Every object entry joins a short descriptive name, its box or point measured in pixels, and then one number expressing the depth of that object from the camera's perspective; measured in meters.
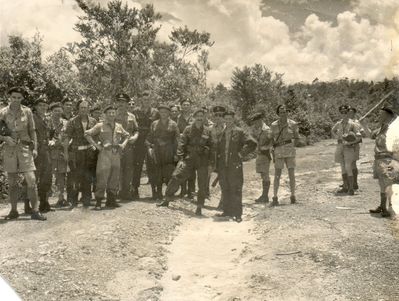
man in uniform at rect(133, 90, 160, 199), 8.95
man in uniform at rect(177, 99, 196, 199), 9.43
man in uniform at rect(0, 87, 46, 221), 6.50
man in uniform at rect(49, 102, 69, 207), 7.86
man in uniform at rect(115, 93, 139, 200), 8.23
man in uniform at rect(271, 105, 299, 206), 8.48
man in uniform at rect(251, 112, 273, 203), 9.20
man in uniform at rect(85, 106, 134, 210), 7.67
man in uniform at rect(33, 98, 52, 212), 7.35
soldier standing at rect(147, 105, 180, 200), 8.58
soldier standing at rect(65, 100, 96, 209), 7.73
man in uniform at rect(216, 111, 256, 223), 7.97
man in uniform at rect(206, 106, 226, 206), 8.10
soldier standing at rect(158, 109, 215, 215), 8.23
